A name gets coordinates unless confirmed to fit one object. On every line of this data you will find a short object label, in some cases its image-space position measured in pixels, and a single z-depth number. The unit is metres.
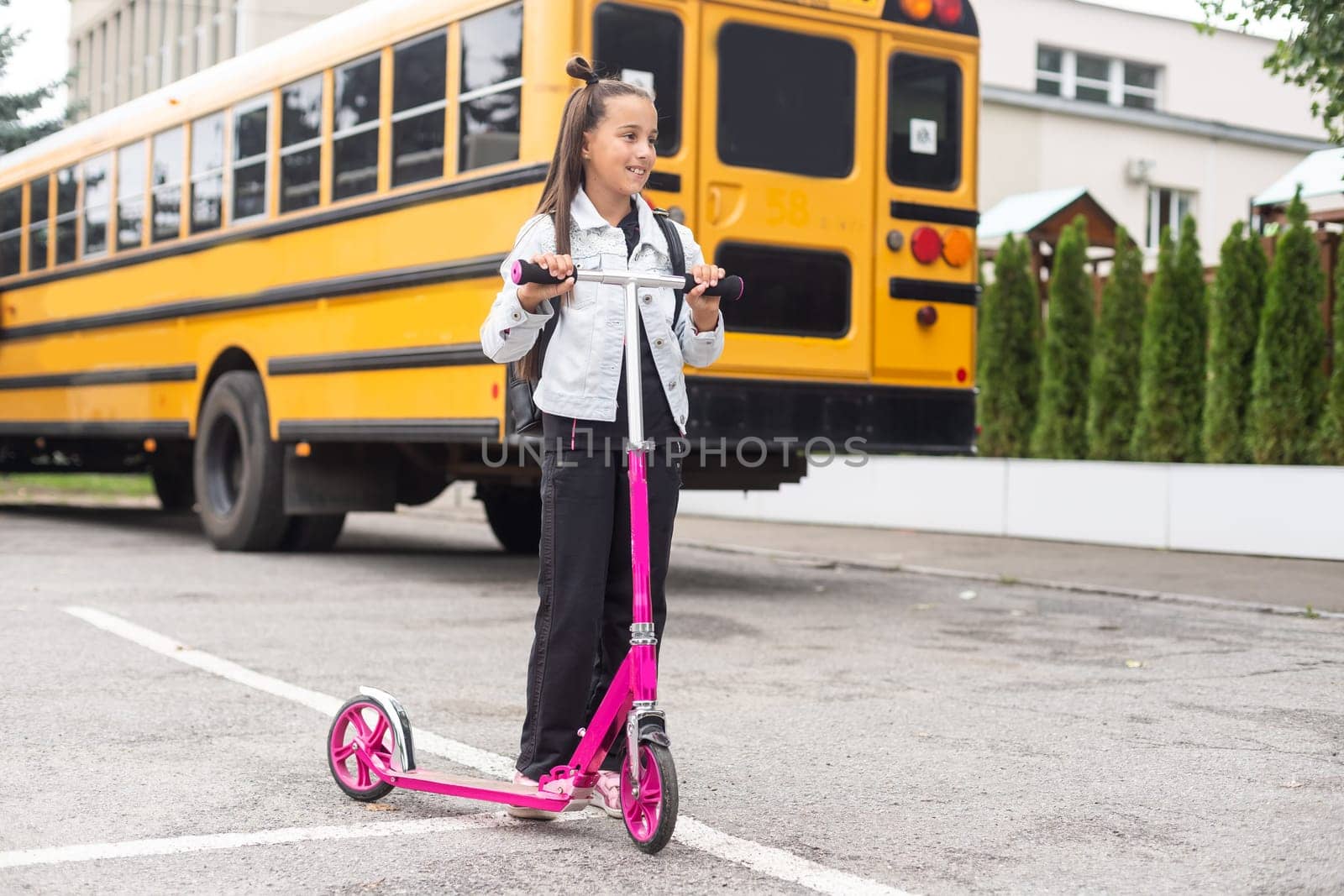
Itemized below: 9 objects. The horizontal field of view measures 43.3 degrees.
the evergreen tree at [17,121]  22.80
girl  3.73
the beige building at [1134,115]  24.97
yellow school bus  8.09
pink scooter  3.46
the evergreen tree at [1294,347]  11.30
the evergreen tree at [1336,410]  10.97
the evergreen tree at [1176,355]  12.26
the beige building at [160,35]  34.22
